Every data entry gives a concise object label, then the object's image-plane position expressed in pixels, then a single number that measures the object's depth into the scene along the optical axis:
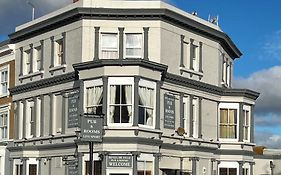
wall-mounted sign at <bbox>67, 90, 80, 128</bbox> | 39.72
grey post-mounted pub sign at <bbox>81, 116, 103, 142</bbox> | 28.23
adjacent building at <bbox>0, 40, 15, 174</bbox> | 47.62
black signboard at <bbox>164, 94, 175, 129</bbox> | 40.44
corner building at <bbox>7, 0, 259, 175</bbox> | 37.34
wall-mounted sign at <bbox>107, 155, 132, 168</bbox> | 36.78
